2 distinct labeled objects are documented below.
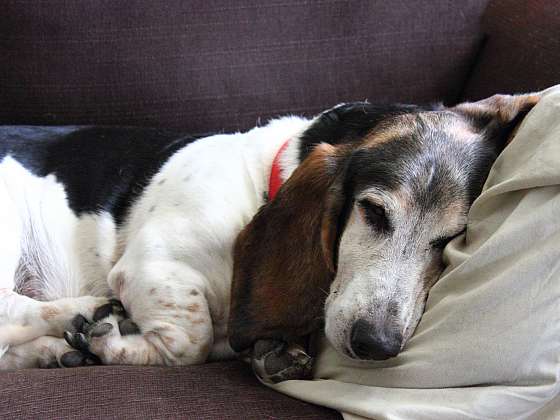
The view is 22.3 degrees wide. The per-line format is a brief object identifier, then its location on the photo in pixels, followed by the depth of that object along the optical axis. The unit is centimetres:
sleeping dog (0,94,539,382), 125
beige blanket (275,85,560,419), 115
